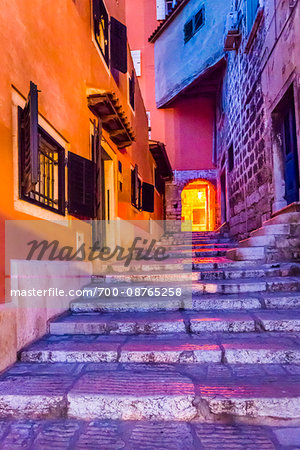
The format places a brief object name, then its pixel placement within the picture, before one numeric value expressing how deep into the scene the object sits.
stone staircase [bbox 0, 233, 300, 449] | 1.91
